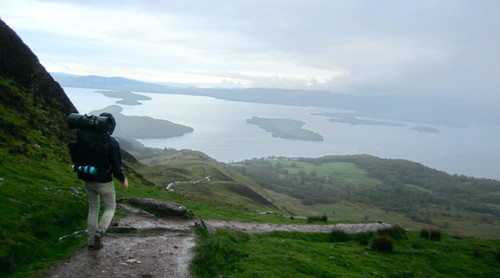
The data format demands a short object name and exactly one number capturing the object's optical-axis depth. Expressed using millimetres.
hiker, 9812
